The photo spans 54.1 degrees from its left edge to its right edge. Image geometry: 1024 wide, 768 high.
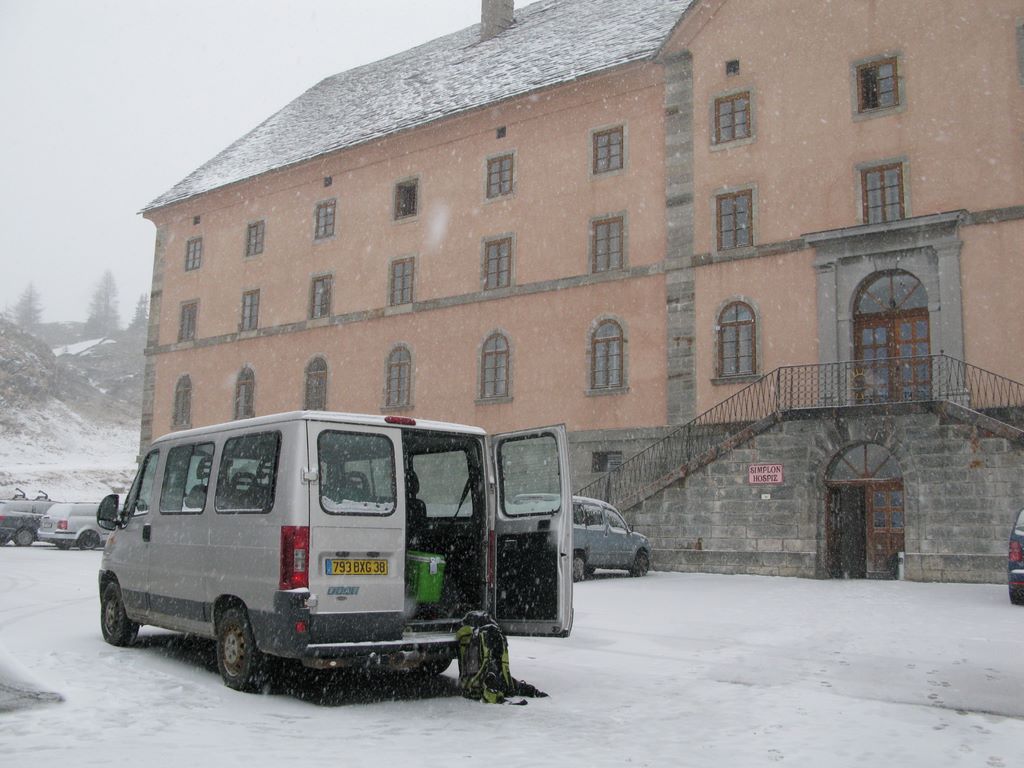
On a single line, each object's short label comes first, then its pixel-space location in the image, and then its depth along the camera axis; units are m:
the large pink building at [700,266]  20.08
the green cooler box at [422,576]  7.80
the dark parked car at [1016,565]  14.02
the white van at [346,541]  6.97
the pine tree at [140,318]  162.62
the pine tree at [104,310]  169.12
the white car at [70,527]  26.78
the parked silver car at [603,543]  18.02
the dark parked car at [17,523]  28.58
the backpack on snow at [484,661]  7.29
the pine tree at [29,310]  169.12
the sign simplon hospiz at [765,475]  20.11
